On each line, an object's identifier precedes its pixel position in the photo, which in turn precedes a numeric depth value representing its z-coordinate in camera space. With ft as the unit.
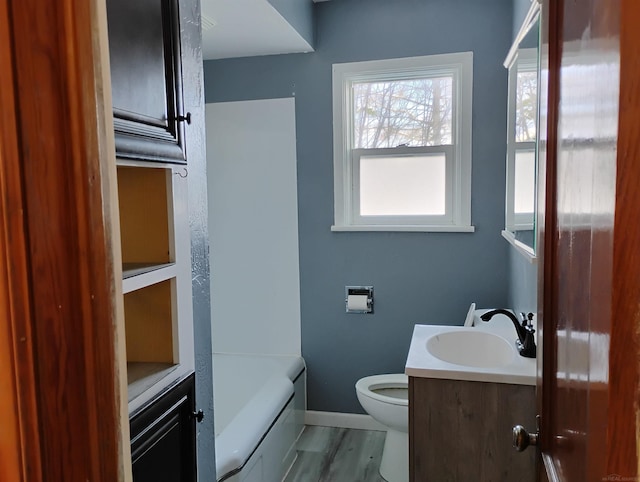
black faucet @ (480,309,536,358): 6.06
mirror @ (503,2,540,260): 6.23
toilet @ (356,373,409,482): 7.97
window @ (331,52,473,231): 9.27
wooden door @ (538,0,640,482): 1.66
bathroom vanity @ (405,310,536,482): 5.68
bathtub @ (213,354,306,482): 6.97
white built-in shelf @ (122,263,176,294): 3.26
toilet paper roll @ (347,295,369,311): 9.82
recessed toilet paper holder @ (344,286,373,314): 9.83
